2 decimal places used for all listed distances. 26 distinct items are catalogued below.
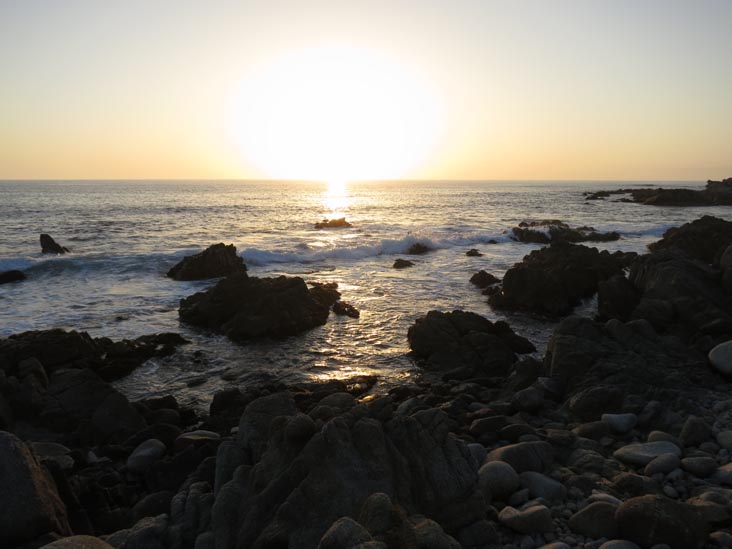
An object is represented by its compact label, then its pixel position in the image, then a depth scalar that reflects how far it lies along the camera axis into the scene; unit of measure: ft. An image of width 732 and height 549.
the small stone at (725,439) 23.38
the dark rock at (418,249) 121.19
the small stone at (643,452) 22.61
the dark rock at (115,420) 32.17
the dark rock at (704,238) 80.84
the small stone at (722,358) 32.63
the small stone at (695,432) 24.16
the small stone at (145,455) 27.81
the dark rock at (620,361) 31.22
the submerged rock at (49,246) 109.09
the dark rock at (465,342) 43.50
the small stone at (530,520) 17.25
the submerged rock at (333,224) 176.00
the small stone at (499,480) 19.84
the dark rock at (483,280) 79.00
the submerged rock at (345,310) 63.13
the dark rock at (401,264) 99.40
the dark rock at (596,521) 16.76
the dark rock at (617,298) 54.39
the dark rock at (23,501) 17.42
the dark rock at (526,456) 22.09
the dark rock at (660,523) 16.02
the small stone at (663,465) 21.50
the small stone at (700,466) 21.04
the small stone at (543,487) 19.58
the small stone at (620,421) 26.40
